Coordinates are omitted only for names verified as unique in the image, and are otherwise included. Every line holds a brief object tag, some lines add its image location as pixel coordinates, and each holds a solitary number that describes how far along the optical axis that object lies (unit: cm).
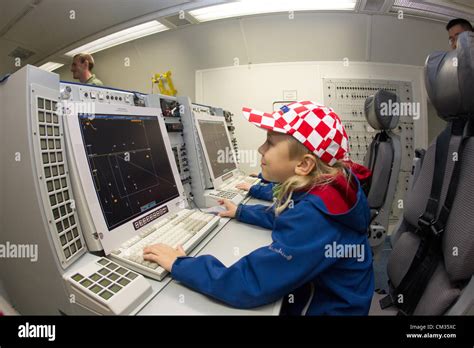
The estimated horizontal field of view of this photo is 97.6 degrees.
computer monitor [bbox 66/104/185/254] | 66
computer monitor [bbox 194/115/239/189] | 148
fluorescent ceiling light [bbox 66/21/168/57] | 233
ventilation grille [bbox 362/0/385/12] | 211
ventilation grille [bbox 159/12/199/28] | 228
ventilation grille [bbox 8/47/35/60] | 200
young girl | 54
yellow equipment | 292
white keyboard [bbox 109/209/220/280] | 63
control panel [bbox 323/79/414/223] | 263
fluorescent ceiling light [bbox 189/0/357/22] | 223
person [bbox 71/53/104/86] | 232
